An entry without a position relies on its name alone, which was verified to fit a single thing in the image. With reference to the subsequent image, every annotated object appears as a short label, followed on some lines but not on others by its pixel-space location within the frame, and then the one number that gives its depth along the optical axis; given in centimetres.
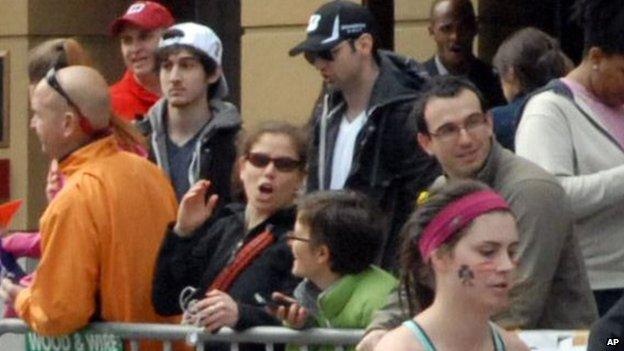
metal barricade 1416
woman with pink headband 1124
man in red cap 1955
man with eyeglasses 1342
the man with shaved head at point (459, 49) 2027
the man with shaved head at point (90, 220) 1551
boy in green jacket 1427
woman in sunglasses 1513
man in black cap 1612
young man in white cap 1727
